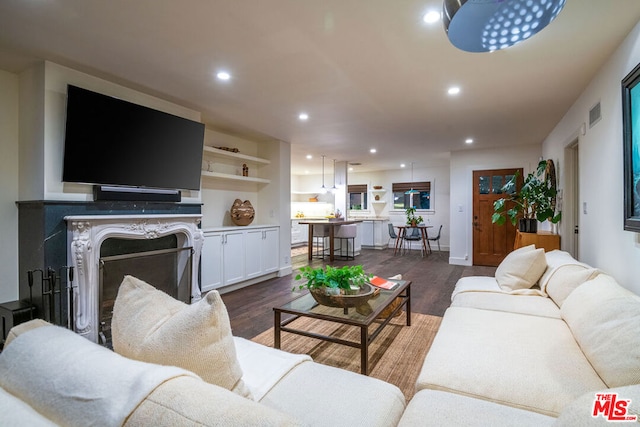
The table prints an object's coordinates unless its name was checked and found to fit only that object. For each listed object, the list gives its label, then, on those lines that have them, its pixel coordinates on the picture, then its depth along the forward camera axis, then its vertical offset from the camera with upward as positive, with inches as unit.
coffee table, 81.3 -28.7
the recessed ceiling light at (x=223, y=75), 112.3 +50.1
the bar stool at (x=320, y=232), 287.0 -18.2
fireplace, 107.6 -18.3
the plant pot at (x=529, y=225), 170.2 -6.5
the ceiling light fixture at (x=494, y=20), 30.5 +20.2
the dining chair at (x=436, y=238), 324.6 -26.7
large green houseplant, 164.7 +6.0
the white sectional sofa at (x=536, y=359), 44.5 -27.7
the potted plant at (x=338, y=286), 88.4 -21.6
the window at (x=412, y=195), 365.4 +21.1
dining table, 316.6 -25.2
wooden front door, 244.1 -9.5
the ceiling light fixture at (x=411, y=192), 368.6 +25.0
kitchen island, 273.6 -16.8
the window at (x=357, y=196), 407.8 +22.2
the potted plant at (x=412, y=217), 327.0 -4.7
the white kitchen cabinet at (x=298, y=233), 387.9 -25.8
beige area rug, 87.9 -44.3
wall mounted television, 107.7 +26.8
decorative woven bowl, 87.9 -24.2
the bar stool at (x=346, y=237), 285.0 -21.9
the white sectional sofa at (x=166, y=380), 24.1 -15.1
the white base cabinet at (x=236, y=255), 162.7 -24.3
